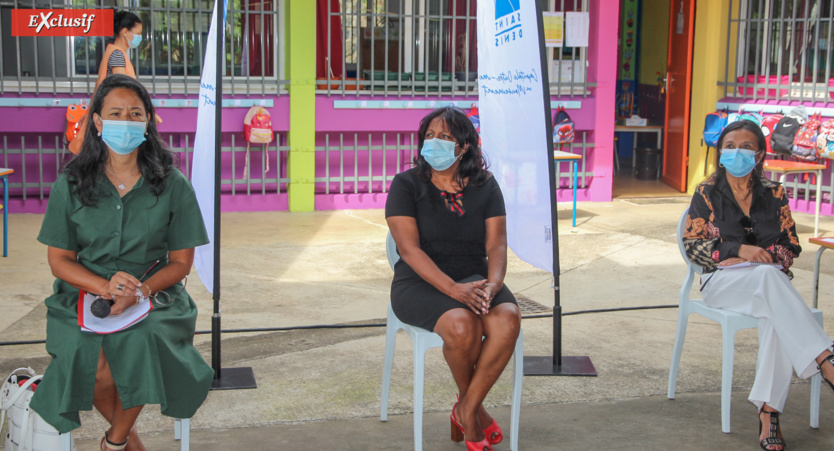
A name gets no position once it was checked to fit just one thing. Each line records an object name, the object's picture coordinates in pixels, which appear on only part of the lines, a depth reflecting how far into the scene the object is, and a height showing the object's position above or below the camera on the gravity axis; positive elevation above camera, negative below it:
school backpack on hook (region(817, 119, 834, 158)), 7.38 -0.31
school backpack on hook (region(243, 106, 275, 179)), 7.70 -0.22
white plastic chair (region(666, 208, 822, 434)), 3.34 -0.87
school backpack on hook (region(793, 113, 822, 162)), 7.44 -0.32
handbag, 2.65 -0.96
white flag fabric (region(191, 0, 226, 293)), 3.61 -0.21
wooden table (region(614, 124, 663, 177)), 10.47 -0.32
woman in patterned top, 3.23 -0.61
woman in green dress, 2.67 -0.52
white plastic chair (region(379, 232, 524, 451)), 3.02 -0.92
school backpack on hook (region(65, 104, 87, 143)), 7.00 -0.12
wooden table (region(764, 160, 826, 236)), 6.95 -0.50
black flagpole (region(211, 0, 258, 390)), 3.57 -0.86
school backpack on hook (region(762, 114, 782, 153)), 7.96 -0.19
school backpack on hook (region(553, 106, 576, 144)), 8.24 -0.24
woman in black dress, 3.08 -0.58
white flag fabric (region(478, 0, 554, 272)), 3.85 -0.09
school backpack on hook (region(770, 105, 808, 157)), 7.62 -0.25
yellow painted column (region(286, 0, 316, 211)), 7.91 +0.06
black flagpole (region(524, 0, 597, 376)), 3.83 -1.15
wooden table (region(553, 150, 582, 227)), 7.21 -0.44
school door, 9.34 +0.11
